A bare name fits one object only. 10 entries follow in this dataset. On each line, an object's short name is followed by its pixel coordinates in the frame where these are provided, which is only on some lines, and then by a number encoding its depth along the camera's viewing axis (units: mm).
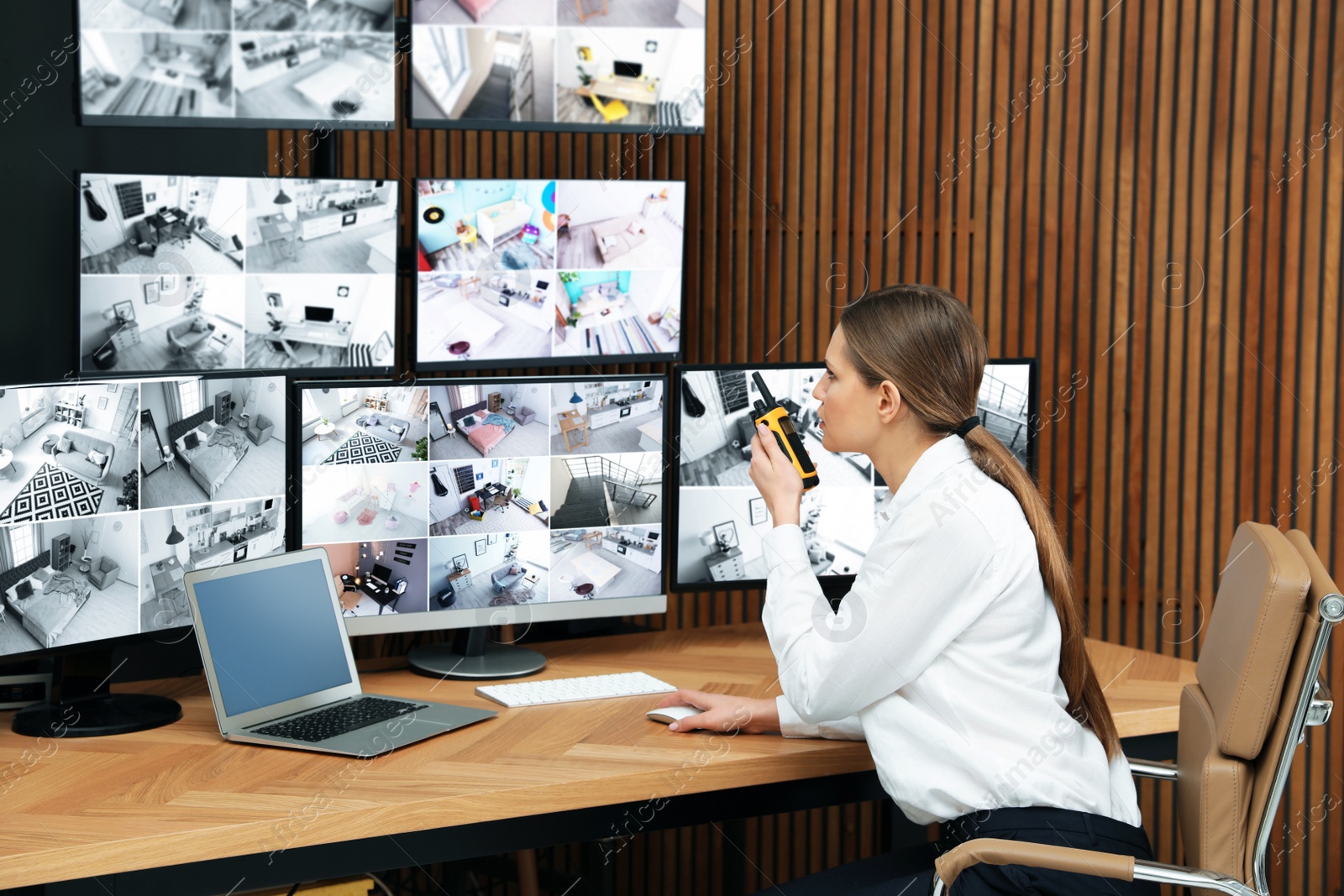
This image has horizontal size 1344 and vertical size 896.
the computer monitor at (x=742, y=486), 2537
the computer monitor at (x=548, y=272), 2586
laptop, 1967
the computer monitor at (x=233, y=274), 2361
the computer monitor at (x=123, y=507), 1901
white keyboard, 2225
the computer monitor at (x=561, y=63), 2562
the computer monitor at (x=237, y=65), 2320
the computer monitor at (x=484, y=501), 2283
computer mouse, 2084
